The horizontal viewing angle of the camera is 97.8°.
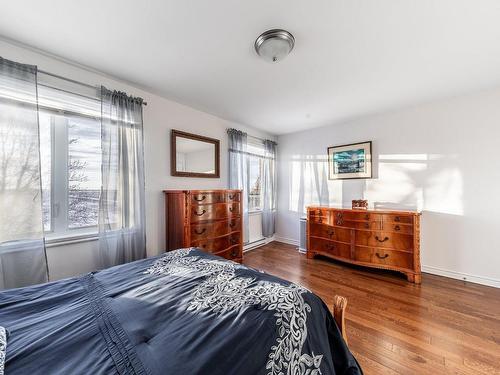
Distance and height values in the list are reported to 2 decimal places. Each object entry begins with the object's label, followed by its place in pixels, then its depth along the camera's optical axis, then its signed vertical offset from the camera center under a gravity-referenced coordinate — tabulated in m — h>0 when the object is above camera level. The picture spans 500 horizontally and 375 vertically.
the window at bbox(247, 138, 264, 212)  4.20 +0.28
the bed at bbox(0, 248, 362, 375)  0.73 -0.56
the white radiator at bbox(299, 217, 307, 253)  3.95 -0.88
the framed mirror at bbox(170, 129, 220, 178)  2.91 +0.47
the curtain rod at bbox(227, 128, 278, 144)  4.14 +0.97
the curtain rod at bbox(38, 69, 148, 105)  1.91 +1.01
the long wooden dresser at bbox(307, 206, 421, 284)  2.80 -0.75
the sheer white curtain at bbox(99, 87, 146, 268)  2.18 +0.06
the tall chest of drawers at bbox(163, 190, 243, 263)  2.53 -0.43
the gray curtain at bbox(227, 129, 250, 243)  3.66 +0.39
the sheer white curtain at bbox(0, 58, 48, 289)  1.66 +0.05
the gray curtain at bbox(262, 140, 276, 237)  4.38 -0.05
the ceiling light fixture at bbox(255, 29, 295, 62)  1.63 +1.11
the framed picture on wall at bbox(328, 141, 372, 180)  3.55 +0.43
